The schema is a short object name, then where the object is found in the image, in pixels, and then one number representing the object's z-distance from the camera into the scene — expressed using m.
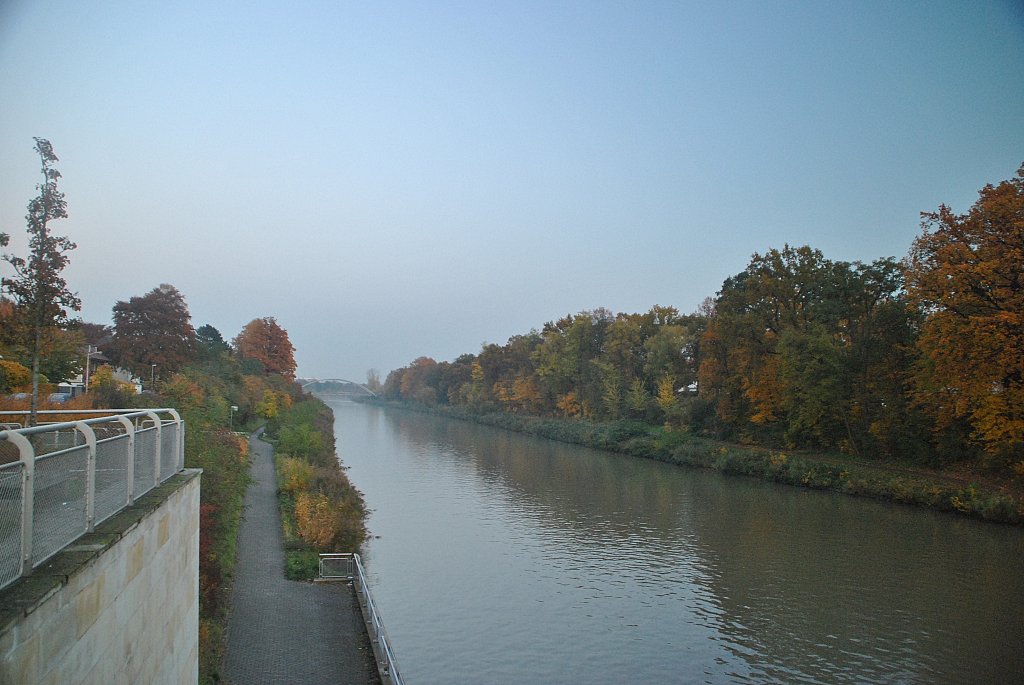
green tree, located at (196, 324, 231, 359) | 58.06
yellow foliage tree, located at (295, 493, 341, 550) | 19.58
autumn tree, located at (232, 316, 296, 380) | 76.85
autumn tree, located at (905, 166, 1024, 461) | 24.31
